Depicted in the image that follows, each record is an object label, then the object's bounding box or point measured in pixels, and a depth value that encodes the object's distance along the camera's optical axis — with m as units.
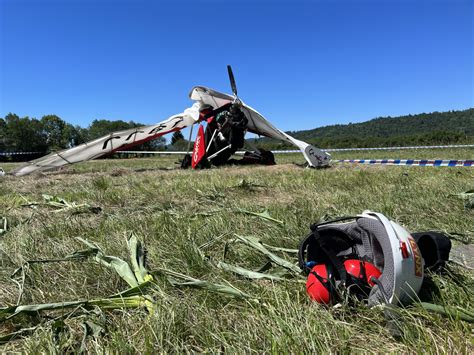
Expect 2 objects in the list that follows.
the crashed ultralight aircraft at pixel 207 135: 8.90
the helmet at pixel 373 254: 1.30
